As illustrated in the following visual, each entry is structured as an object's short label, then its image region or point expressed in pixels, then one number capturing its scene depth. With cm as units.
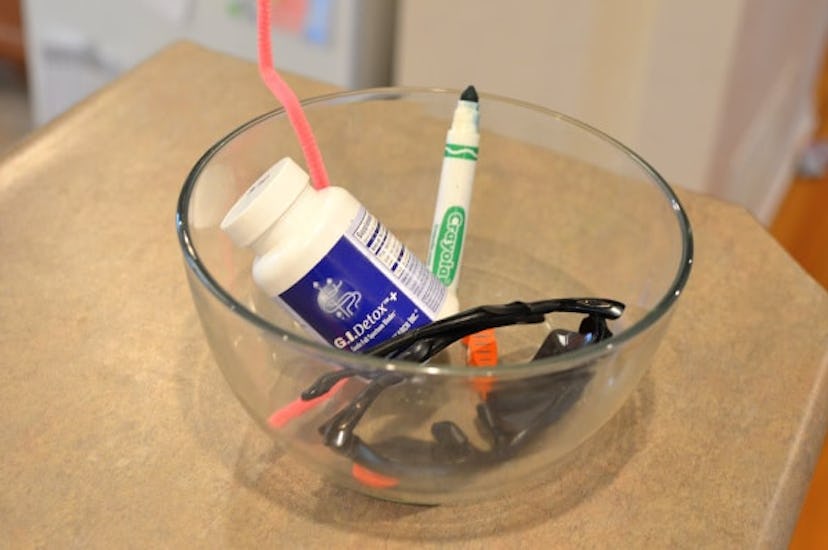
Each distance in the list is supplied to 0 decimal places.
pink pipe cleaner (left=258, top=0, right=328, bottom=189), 47
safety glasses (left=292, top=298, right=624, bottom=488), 39
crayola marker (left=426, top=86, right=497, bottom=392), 55
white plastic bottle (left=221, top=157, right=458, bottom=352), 44
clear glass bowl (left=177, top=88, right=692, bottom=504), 40
